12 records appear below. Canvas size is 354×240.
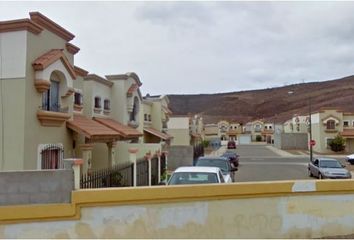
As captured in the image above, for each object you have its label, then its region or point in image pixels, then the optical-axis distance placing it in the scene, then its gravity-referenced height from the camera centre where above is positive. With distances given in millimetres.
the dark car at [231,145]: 67875 -1552
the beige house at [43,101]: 11359 +1512
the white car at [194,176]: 10414 -1237
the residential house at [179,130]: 45188 +1086
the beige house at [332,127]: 50312 +1529
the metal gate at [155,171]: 19166 -1982
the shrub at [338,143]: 49453 -925
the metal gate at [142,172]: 16125 -1755
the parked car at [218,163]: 16322 -1317
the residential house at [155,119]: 30062 +1924
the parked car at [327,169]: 20016 -2053
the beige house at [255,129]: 101556 +2707
